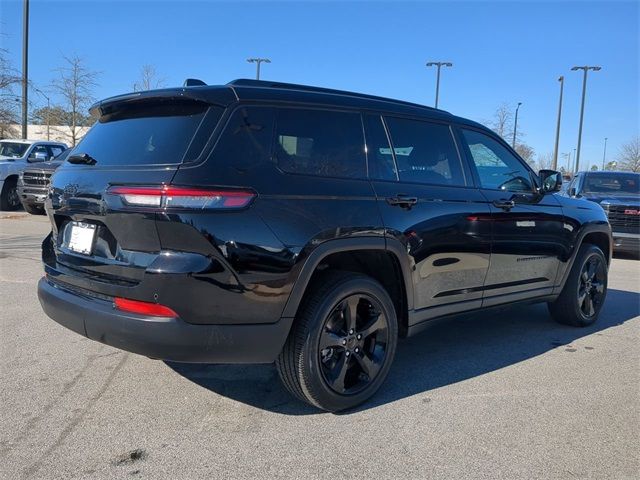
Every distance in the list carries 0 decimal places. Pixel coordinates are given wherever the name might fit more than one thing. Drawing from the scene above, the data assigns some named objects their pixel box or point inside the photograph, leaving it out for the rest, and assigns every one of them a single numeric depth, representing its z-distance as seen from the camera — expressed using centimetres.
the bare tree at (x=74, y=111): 2667
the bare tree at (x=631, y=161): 4914
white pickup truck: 1450
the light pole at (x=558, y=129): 3344
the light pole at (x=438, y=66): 3569
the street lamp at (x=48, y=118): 3063
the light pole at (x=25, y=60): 1956
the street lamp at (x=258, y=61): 3312
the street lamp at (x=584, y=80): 3269
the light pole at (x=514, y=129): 3957
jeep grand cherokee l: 279
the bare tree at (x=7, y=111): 1880
